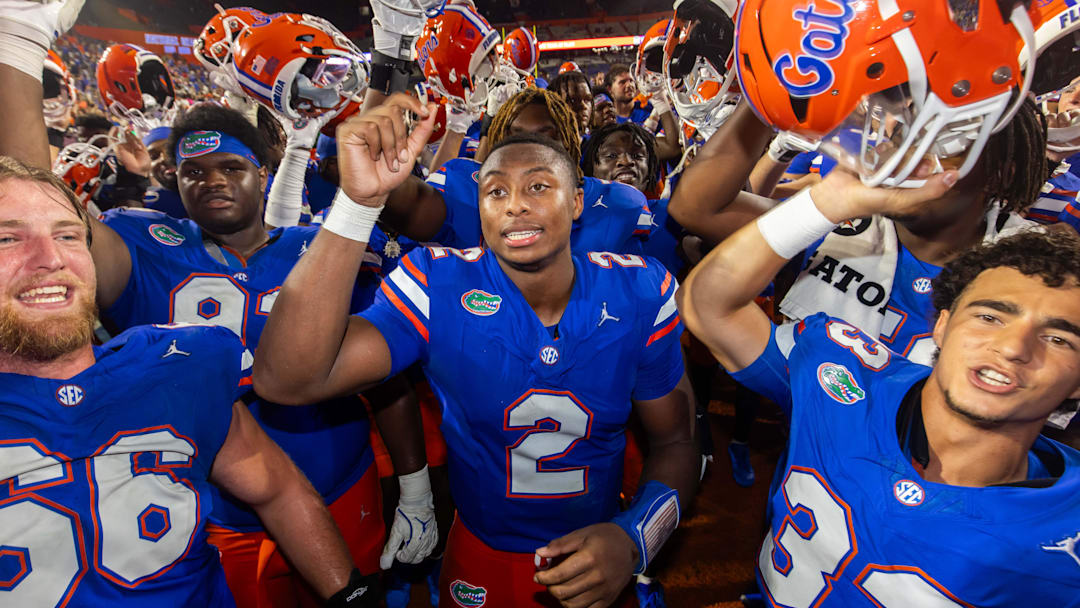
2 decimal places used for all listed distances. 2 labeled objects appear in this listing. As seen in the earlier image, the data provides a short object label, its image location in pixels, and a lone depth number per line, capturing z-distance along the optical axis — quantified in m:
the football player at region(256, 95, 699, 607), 1.55
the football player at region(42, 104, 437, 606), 1.96
